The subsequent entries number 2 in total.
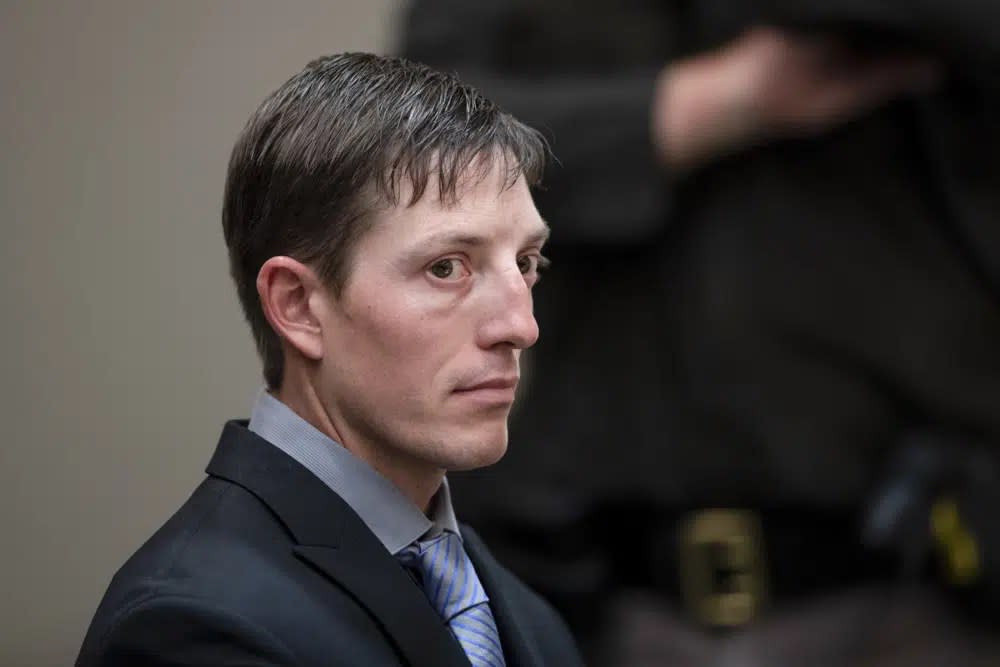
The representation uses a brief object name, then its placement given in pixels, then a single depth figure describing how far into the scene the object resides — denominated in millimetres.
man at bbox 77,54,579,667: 4164
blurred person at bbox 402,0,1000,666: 4906
